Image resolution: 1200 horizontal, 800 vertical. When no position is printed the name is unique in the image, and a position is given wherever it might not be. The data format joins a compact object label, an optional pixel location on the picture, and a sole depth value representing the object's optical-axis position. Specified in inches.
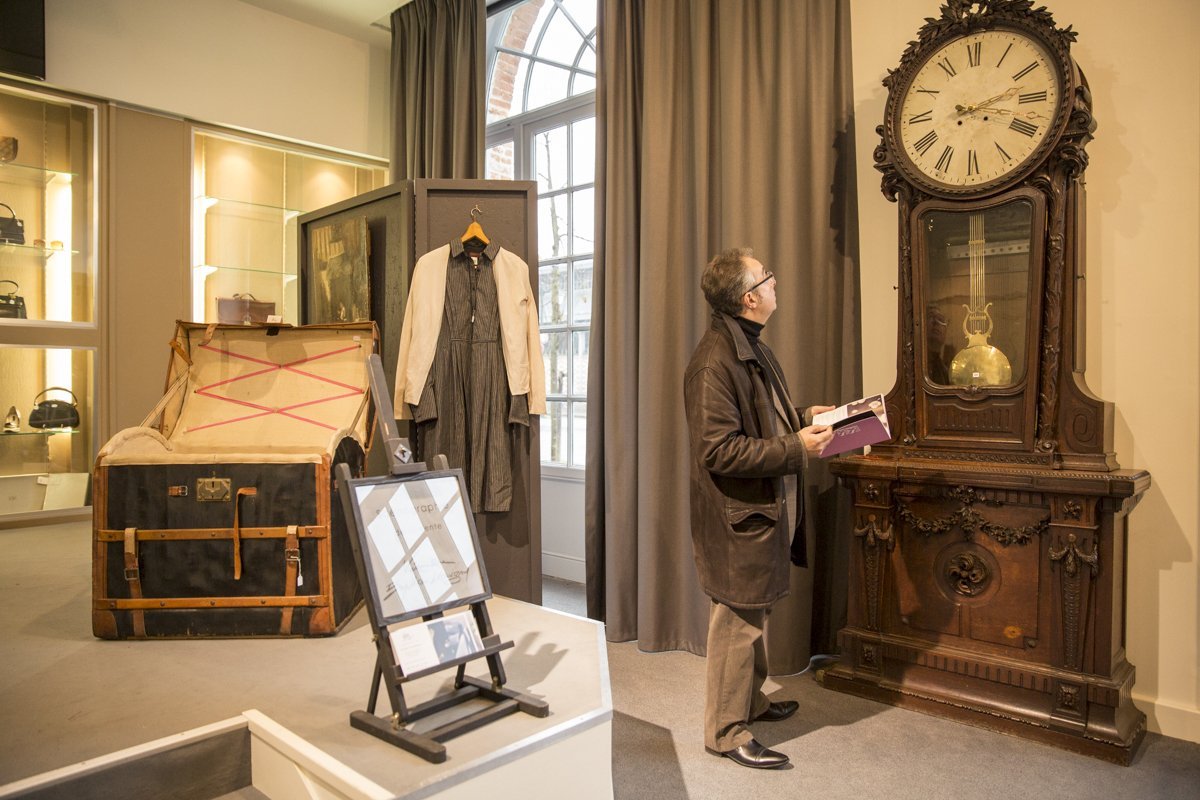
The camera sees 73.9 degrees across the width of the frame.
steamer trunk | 80.0
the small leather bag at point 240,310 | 175.5
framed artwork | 143.0
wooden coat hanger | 120.8
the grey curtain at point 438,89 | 175.5
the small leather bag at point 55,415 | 155.3
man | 83.1
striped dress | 120.0
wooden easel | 51.9
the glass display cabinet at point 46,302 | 151.6
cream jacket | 119.3
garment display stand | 122.3
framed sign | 53.8
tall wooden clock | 90.4
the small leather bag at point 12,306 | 148.6
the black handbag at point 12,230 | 150.5
